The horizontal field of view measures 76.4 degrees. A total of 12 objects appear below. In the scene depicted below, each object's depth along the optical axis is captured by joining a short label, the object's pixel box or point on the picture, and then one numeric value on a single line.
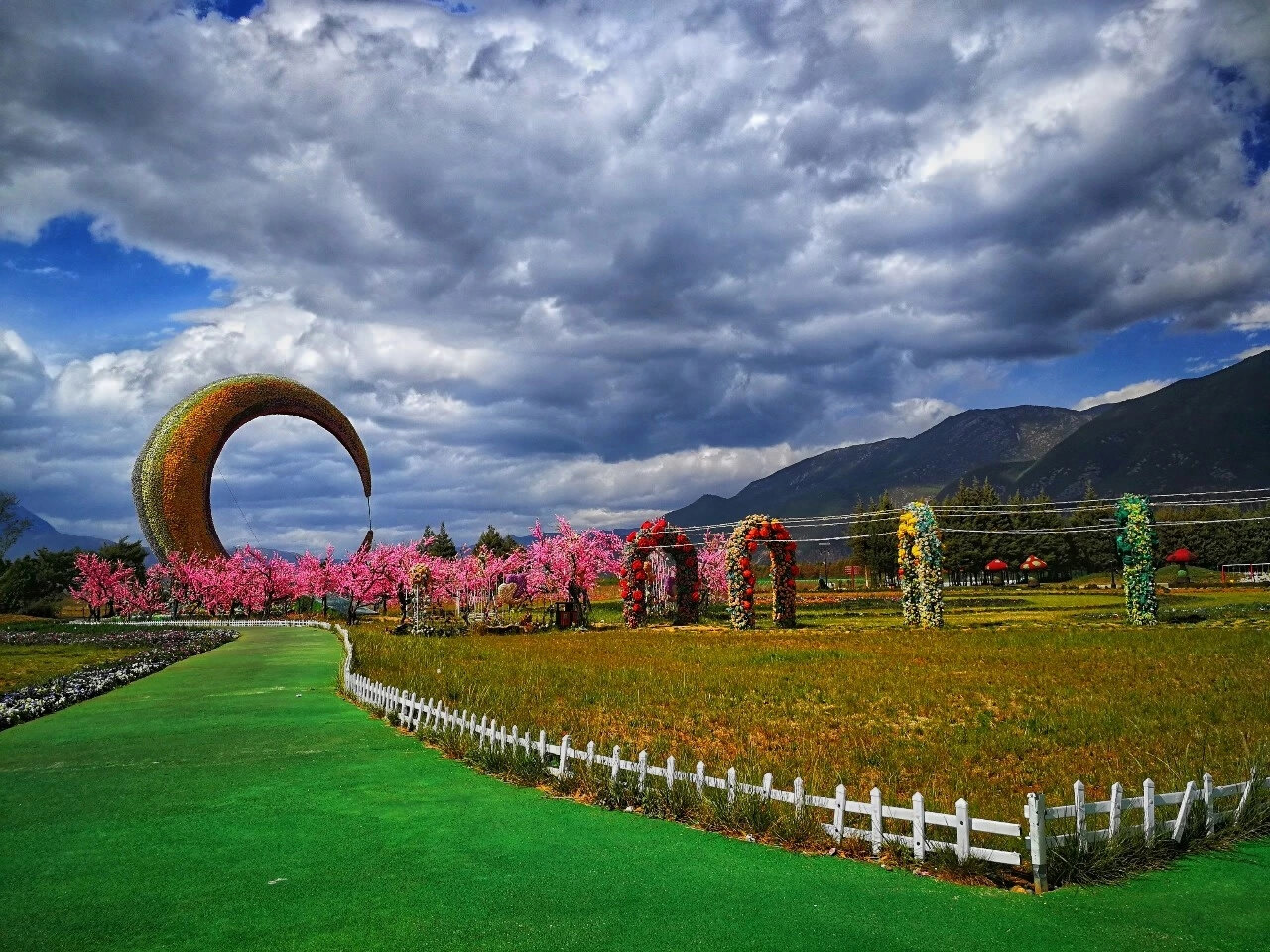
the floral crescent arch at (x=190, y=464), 55.34
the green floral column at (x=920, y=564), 33.13
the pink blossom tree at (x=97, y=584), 58.78
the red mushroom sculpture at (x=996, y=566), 69.25
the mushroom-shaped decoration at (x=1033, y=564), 65.57
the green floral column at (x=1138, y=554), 31.73
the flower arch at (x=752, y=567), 36.81
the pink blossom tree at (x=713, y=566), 54.21
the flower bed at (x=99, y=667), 16.31
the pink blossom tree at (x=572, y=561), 44.75
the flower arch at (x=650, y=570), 42.03
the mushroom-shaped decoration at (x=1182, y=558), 65.81
